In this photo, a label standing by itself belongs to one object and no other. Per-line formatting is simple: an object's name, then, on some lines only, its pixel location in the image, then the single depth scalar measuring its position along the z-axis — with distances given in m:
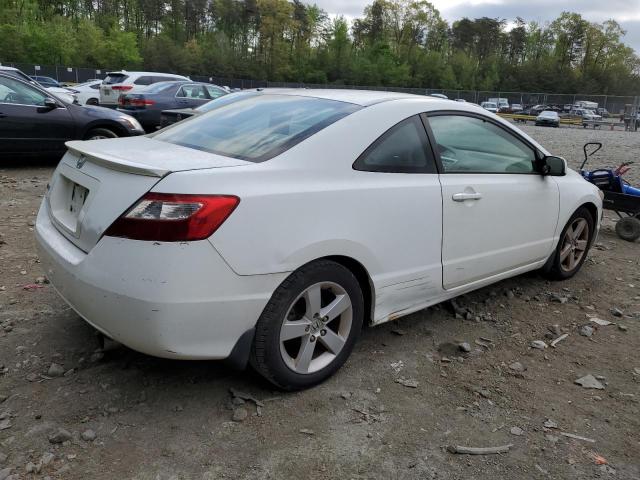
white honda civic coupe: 2.39
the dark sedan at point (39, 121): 8.27
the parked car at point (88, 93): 21.61
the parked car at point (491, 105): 51.03
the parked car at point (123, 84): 17.70
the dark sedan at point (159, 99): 13.30
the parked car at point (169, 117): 10.28
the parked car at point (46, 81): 34.86
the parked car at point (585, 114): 44.12
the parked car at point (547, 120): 39.38
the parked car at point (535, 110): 53.79
